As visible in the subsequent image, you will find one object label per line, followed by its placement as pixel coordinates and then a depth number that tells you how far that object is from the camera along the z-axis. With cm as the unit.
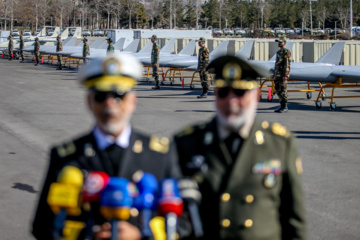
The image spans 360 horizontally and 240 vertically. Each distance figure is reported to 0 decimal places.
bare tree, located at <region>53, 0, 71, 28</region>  10919
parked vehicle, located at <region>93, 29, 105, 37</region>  9550
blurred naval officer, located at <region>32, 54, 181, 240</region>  237
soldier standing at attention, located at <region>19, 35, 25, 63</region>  4569
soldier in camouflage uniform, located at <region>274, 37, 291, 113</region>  1667
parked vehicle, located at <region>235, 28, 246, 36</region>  9050
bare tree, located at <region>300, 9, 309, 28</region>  9504
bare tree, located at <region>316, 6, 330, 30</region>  9546
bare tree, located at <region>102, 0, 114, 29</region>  10089
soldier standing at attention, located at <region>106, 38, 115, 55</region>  2936
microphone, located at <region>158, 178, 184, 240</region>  228
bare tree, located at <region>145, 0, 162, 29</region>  11162
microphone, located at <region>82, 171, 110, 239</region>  227
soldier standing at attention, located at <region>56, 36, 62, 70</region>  4016
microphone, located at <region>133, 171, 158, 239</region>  226
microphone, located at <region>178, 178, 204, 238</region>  249
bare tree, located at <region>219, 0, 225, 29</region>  10182
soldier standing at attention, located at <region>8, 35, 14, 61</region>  4794
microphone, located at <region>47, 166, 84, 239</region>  231
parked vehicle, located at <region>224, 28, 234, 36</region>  9287
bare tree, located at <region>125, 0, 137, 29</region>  10220
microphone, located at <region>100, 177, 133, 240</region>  220
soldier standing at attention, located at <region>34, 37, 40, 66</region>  4081
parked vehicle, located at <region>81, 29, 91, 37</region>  9395
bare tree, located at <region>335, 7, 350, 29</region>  8819
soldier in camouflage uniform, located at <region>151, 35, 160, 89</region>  2492
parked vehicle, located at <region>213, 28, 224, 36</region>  9278
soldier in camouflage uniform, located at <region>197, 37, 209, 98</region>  2070
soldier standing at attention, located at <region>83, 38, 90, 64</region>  3417
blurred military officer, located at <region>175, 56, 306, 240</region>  277
